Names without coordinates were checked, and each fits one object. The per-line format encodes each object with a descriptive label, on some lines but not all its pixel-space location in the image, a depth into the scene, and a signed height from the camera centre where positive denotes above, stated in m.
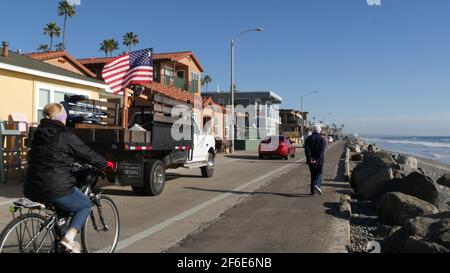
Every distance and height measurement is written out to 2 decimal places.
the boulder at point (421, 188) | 11.26 -1.18
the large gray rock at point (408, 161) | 27.97 -1.25
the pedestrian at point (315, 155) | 11.45 -0.36
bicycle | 4.62 -0.96
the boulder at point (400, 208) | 9.27 -1.38
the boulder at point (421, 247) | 5.93 -1.39
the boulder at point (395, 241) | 7.21 -1.61
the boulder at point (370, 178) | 12.85 -1.15
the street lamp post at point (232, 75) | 34.41 +4.81
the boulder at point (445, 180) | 18.72 -1.62
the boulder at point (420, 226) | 7.18 -1.35
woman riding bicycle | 4.61 -0.29
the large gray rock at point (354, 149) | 50.12 -0.95
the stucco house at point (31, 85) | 14.32 +1.85
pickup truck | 10.10 -0.07
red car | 28.58 -0.44
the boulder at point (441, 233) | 6.42 -1.33
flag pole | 11.76 +0.62
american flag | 13.15 +2.00
